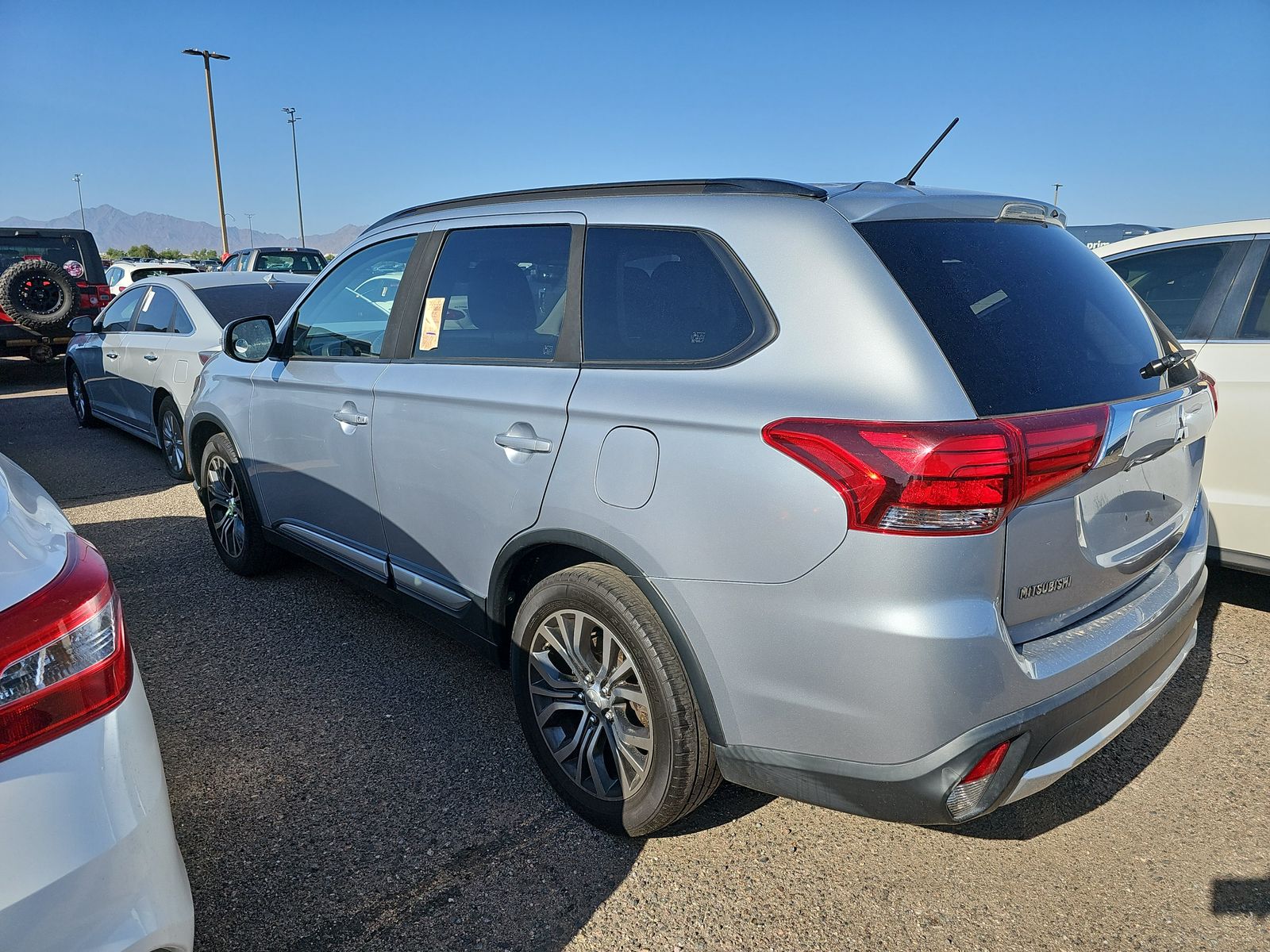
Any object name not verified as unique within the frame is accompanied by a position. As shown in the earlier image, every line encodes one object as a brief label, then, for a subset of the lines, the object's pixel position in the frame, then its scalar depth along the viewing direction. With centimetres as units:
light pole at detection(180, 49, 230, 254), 3353
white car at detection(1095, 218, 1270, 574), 370
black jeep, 1157
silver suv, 188
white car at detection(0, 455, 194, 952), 139
